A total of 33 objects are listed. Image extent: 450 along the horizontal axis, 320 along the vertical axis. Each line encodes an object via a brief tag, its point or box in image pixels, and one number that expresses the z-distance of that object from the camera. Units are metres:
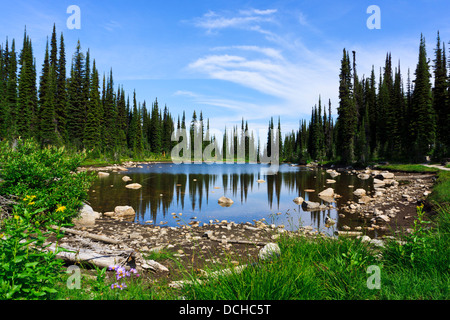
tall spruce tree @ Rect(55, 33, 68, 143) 53.12
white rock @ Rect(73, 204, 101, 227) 10.66
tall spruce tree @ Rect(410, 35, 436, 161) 38.96
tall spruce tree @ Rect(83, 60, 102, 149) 52.94
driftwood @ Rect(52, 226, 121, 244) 7.84
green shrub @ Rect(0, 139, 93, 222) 8.54
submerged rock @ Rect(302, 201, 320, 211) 15.52
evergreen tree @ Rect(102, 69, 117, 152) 59.77
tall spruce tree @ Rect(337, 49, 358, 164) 50.66
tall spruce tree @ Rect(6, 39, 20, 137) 43.13
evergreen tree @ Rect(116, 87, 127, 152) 75.44
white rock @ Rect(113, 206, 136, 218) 13.28
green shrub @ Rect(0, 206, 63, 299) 2.63
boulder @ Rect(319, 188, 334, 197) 19.60
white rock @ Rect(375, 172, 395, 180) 28.10
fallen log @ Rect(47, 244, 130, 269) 5.73
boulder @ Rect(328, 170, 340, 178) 34.50
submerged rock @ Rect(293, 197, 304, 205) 17.74
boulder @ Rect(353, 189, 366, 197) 19.49
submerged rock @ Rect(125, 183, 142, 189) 22.91
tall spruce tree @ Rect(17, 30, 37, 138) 47.75
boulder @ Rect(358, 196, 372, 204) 16.52
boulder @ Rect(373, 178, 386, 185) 24.88
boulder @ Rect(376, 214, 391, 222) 12.18
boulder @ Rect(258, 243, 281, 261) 4.64
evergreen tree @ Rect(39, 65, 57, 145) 47.22
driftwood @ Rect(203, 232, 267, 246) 8.36
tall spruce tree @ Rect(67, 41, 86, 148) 54.13
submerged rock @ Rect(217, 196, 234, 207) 17.27
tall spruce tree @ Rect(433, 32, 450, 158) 37.59
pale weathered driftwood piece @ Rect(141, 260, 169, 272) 5.97
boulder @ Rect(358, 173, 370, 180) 30.67
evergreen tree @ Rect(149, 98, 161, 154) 87.94
